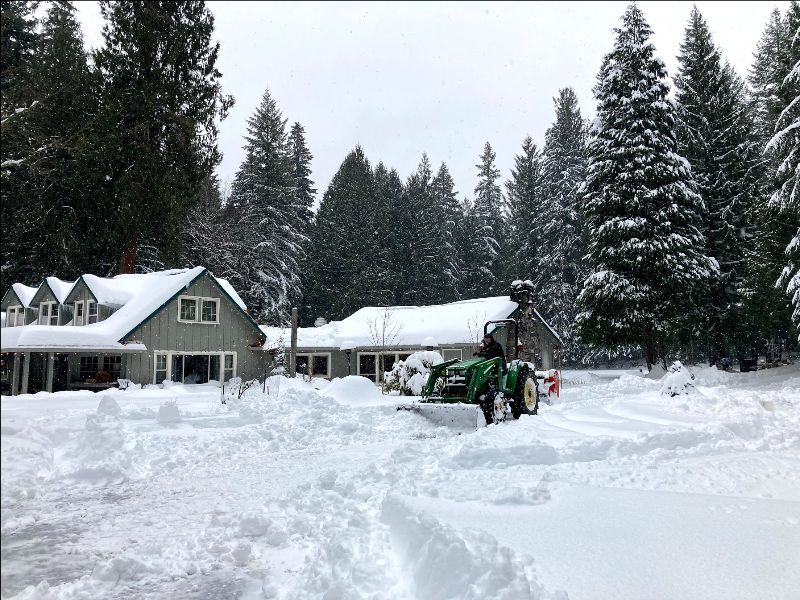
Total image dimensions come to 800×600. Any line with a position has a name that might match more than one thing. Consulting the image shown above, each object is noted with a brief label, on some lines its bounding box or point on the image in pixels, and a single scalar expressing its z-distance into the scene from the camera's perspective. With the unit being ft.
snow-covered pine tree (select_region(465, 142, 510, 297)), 177.68
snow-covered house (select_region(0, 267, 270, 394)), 73.92
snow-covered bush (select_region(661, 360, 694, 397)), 52.24
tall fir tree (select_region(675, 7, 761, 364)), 98.07
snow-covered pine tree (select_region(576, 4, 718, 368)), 83.46
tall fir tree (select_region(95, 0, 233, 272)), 95.20
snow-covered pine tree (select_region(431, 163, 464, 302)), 170.40
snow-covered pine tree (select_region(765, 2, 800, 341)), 66.54
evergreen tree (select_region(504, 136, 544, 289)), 157.99
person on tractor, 41.75
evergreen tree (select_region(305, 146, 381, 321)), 153.17
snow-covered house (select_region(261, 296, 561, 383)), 94.84
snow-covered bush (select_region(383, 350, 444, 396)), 63.98
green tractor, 37.22
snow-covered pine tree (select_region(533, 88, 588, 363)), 143.64
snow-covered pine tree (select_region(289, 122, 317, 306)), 177.78
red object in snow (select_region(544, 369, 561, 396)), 53.47
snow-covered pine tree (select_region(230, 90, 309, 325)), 136.36
